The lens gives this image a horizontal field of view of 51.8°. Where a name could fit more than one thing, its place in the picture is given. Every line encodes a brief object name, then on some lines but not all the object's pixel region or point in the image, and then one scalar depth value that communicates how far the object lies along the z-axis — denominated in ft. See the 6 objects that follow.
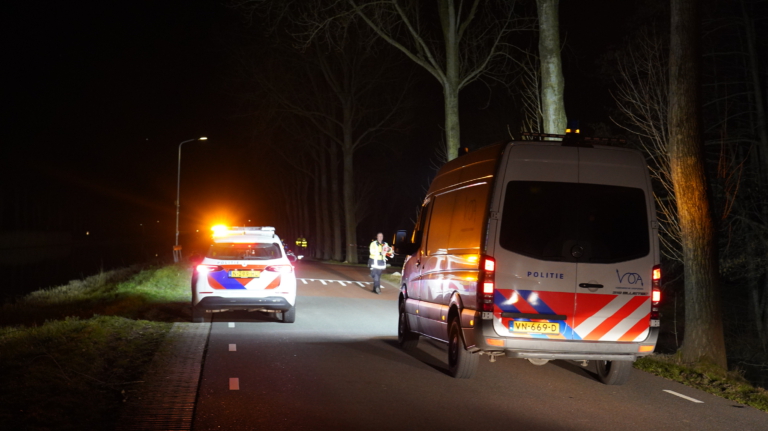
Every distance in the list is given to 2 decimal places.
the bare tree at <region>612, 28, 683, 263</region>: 47.42
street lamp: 115.40
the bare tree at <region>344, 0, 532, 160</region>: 72.08
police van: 27.81
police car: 45.47
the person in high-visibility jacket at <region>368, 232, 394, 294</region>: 70.03
